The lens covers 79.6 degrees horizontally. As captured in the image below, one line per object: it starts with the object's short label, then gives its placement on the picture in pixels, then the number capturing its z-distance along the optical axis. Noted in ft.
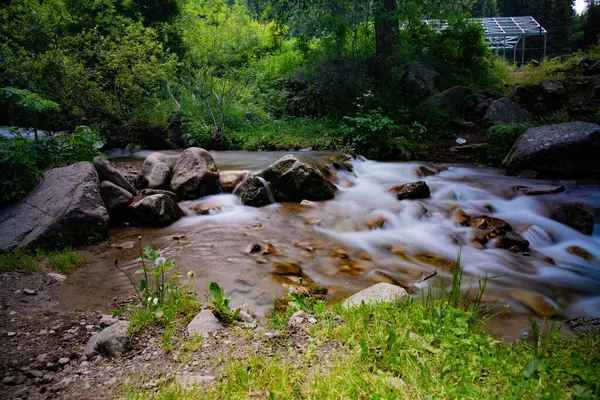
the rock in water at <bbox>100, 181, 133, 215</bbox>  21.74
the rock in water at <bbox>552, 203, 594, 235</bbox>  21.21
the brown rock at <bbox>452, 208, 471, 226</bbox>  22.31
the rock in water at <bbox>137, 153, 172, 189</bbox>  26.27
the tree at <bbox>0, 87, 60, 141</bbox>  19.35
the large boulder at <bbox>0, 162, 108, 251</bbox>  17.29
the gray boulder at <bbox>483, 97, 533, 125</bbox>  42.01
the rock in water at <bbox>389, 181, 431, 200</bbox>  26.45
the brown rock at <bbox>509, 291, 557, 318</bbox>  13.48
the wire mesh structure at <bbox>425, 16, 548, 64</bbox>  90.22
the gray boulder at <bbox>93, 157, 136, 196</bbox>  23.35
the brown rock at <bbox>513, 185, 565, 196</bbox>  26.20
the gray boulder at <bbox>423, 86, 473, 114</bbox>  45.73
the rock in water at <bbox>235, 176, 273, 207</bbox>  25.50
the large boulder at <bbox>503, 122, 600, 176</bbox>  29.58
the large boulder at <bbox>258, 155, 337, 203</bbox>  26.09
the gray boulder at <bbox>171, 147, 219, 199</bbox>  25.81
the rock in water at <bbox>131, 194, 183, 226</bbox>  21.70
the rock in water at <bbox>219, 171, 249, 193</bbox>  27.66
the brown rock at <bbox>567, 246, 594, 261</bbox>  18.73
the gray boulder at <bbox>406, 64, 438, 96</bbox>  48.01
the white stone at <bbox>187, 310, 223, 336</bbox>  10.03
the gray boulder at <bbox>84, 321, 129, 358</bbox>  9.23
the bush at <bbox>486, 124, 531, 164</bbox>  35.27
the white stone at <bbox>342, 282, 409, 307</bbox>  11.54
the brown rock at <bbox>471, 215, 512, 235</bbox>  20.74
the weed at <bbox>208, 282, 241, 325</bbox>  10.80
